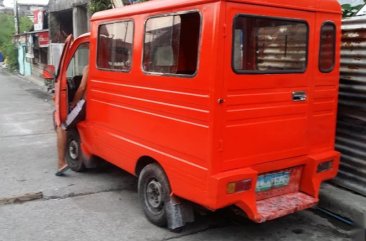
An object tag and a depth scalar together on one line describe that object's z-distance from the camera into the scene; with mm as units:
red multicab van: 3799
